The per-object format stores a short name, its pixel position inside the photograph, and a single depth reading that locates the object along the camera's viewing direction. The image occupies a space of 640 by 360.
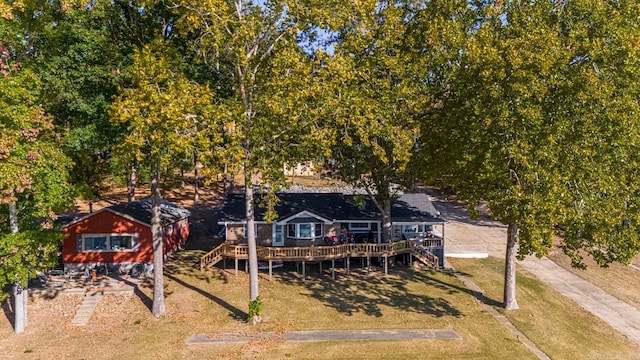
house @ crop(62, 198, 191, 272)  28.28
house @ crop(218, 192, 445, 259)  30.91
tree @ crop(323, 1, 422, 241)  22.16
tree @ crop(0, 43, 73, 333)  17.67
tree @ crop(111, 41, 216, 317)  18.30
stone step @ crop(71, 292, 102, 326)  22.05
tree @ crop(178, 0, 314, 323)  19.88
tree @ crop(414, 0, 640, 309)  18.72
